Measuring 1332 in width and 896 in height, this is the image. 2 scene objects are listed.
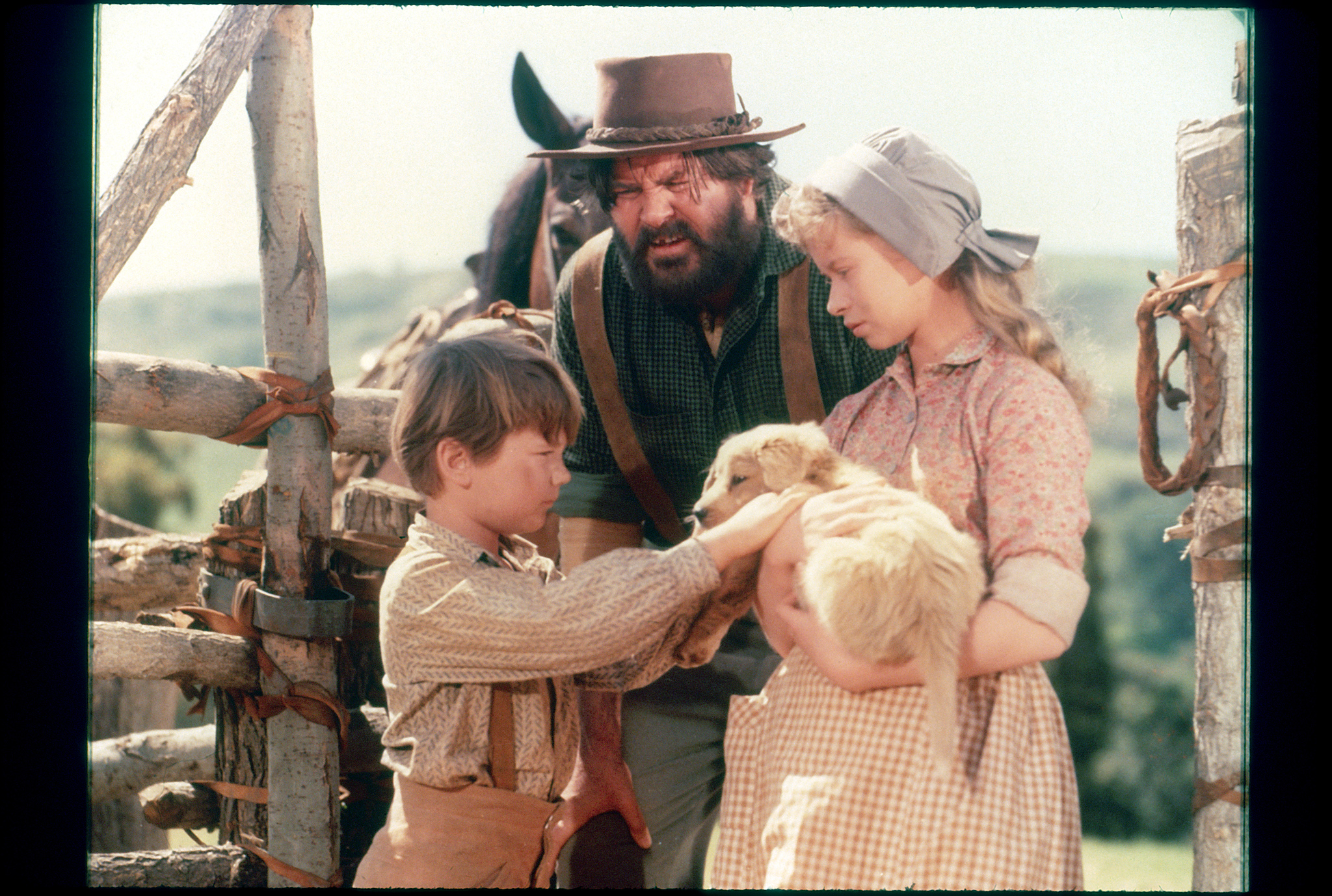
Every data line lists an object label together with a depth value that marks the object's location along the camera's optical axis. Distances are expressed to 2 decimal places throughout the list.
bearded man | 3.11
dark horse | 4.15
